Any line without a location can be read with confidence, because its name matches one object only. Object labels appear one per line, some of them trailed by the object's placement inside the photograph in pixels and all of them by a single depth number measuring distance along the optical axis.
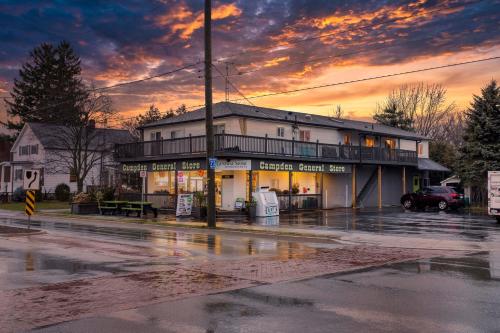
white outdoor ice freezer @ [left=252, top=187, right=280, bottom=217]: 31.12
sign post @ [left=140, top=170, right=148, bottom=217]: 32.06
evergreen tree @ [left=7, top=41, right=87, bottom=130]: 89.69
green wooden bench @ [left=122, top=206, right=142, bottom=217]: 33.41
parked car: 38.19
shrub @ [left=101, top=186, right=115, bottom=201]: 37.87
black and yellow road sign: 24.83
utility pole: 25.31
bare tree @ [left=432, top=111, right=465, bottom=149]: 85.14
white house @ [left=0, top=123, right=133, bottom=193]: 59.50
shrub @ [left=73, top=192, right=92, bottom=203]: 37.22
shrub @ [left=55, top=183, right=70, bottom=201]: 56.22
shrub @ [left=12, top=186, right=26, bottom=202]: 57.38
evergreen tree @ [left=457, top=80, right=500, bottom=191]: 40.16
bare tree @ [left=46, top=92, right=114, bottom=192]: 49.77
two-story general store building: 35.09
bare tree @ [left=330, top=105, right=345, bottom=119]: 90.09
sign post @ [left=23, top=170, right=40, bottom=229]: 24.30
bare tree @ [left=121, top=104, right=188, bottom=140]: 77.41
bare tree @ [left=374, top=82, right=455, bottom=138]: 83.31
